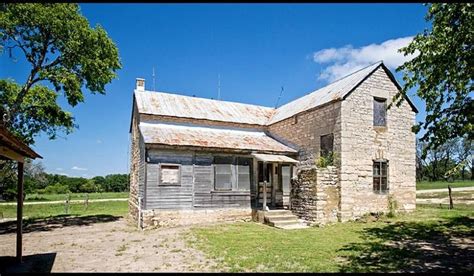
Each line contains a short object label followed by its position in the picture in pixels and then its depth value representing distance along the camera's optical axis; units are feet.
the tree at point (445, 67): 24.53
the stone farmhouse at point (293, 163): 47.39
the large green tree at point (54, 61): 47.71
